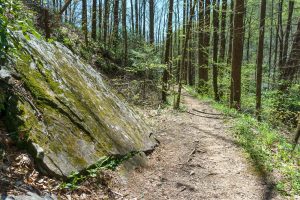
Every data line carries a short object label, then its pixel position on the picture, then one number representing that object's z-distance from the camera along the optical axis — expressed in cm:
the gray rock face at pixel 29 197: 288
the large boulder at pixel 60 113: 394
